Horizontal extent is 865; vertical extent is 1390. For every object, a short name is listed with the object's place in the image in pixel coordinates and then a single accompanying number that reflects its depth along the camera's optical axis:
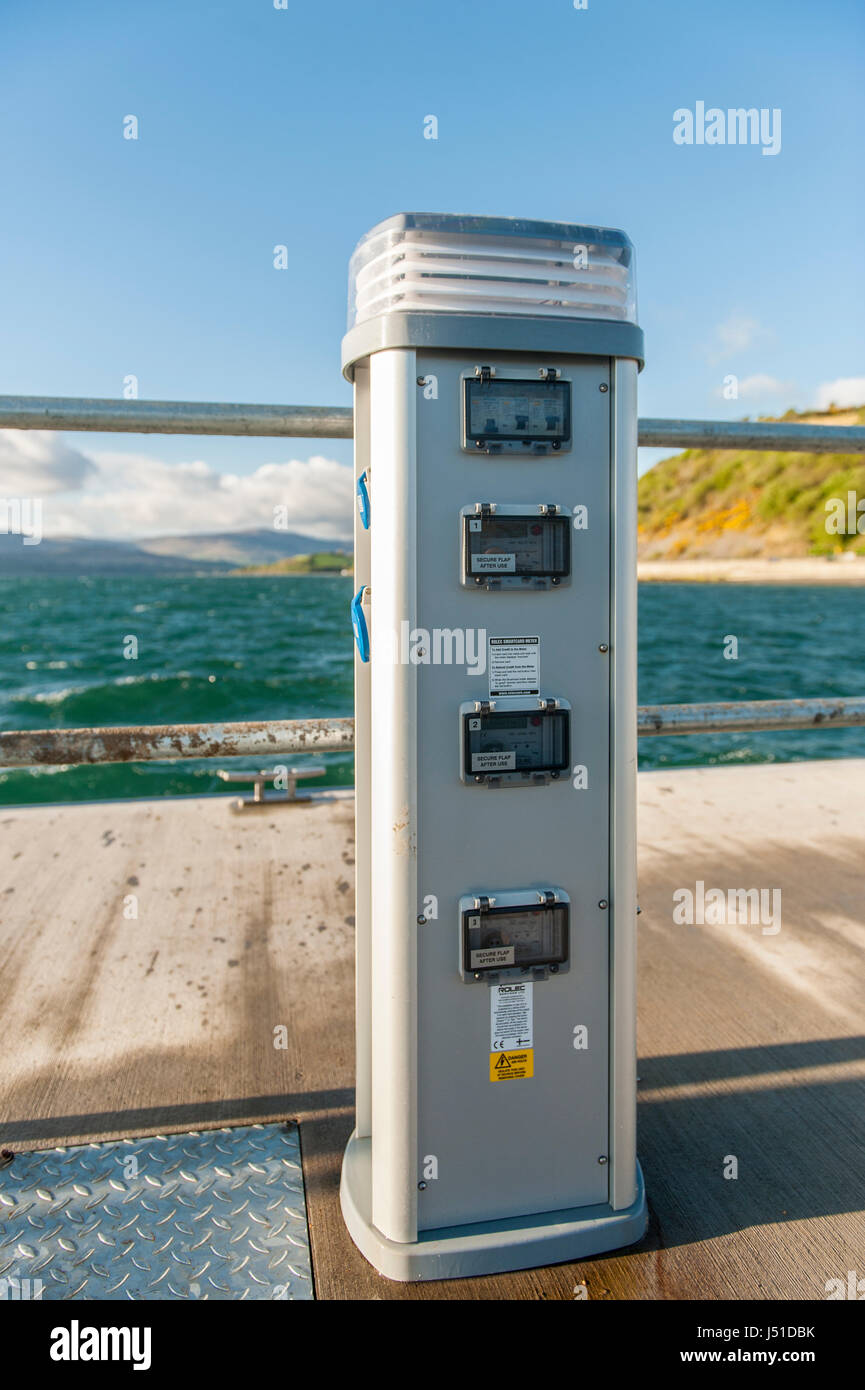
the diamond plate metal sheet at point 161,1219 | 1.52
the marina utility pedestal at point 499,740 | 1.48
